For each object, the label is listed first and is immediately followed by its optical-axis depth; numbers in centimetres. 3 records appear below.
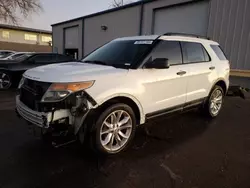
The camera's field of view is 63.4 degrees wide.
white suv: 256
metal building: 809
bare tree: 2319
